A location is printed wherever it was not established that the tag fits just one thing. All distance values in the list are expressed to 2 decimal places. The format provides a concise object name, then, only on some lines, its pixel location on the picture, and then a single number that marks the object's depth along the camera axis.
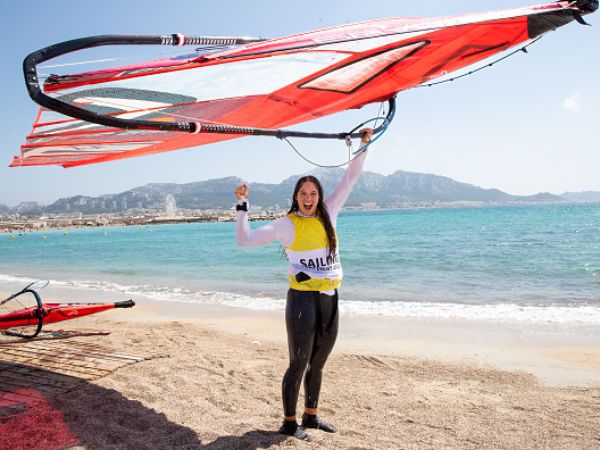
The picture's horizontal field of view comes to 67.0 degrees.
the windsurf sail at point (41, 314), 5.53
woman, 2.96
